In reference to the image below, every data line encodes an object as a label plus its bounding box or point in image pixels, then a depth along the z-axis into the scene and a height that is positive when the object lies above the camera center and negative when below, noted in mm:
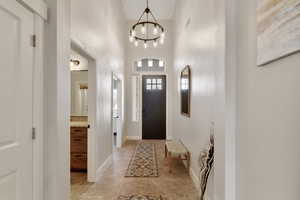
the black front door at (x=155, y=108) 5721 -294
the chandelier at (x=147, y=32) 5514 +2504
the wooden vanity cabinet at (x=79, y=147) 2805 -857
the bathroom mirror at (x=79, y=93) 3310 +156
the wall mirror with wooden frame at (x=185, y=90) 3000 +213
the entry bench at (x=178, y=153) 2880 -992
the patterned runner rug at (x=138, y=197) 2132 -1363
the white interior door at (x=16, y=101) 1039 -7
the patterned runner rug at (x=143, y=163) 2900 -1390
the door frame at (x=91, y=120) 2509 -331
